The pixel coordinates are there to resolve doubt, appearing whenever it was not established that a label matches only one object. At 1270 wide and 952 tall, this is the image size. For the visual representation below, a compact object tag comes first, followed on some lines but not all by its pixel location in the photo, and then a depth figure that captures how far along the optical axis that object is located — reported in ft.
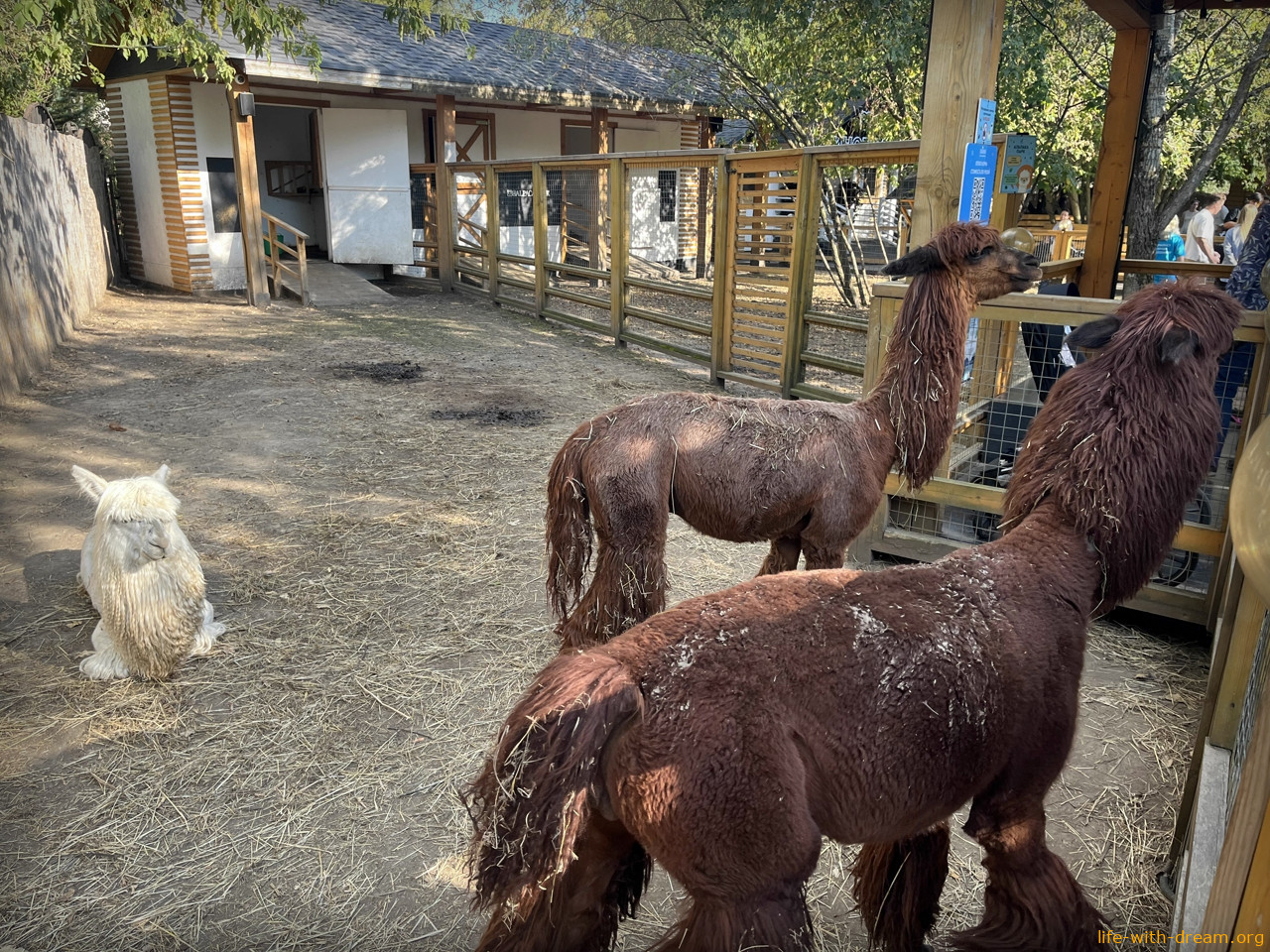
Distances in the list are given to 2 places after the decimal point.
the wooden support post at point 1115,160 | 17.75
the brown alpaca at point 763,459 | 10.44
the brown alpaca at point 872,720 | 4.73
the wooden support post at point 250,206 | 41.55
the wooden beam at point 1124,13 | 16.06
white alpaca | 11.70
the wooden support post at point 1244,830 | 3.61
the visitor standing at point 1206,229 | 39.73
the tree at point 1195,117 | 21.93
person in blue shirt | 36.35
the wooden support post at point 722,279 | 28.53
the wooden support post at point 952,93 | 12.81
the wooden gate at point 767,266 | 25.81
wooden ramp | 45.37
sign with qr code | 13.58
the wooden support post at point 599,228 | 38.40
